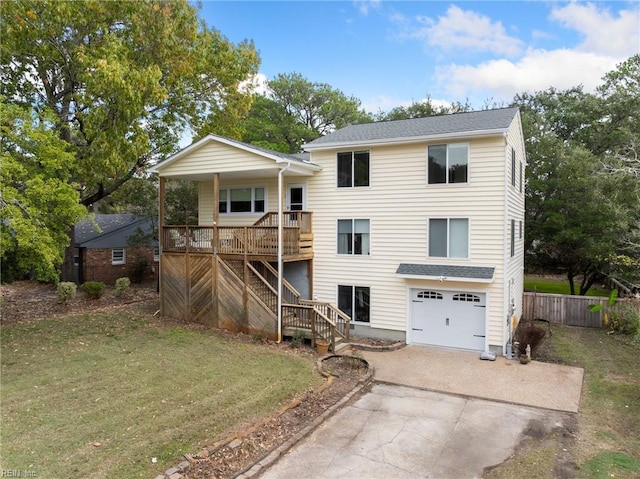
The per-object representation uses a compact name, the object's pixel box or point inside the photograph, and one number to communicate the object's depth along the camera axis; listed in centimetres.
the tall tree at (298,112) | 3203
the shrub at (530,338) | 1289
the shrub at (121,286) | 1905
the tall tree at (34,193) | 964
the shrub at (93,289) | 1814
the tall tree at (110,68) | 1375
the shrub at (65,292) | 1658
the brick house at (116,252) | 2338
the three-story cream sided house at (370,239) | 1266
